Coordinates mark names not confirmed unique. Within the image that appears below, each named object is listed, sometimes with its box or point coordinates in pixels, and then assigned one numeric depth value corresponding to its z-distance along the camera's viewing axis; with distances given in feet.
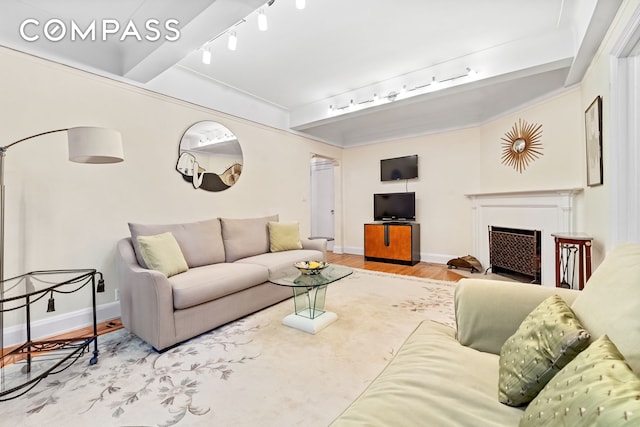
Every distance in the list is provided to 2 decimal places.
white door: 22.34
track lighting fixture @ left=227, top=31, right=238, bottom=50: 8.30
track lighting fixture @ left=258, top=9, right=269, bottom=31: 7.29
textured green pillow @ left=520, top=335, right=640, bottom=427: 1.79
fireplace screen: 12.04
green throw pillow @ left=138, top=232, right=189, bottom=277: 7.77
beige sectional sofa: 2.05
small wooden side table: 8.74
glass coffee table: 7.65
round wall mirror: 11.21
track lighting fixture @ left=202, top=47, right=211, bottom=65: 9.10
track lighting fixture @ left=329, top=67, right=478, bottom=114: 10.76
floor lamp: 6.27
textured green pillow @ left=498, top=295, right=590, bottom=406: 2.77
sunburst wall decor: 12.43
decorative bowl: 8.20
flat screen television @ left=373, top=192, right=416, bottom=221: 17.28
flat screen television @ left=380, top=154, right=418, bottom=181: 17.29
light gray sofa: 6.86
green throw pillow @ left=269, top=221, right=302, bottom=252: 12.37
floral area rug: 4.74
